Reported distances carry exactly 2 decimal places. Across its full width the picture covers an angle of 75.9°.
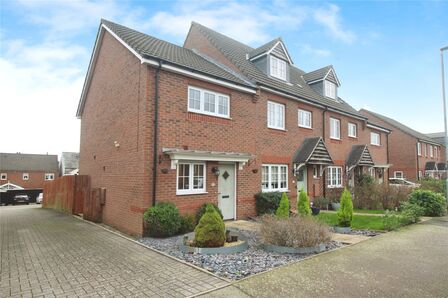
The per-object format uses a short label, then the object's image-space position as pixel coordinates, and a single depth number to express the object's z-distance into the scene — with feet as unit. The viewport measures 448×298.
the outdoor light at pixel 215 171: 35.70
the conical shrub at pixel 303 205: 34.19
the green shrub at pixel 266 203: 40.60
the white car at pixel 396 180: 91.81
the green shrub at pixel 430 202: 42.88
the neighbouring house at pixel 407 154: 110.83
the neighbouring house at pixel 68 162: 175.31
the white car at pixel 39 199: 123.83
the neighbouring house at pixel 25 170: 173.88
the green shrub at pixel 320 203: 51.72
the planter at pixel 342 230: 32.14
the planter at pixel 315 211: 44.39
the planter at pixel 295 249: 23.16
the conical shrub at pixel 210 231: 23.59
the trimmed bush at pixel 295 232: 23.50
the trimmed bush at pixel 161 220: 28.78
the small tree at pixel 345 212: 32.35
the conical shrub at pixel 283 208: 33.62
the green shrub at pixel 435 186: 57.98
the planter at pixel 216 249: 22.98
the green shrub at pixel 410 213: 35.91
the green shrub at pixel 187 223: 31.26
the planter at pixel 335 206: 52.54
